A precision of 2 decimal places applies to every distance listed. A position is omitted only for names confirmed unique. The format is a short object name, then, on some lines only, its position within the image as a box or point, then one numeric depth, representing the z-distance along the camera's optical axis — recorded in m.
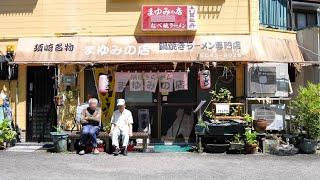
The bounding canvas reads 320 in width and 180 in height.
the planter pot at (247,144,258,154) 13.59
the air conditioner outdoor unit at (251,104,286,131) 14.62
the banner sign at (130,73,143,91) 14.98
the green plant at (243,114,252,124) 14.12
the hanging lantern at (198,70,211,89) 14.39
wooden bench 13.76
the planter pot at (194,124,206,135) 13.83
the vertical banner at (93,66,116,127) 15.18
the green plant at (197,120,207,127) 13.84
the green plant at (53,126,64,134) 14.01
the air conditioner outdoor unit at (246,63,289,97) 14.66
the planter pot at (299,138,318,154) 13.73
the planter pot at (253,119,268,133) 14.03
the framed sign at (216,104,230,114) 14.42
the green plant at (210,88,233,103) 14.81
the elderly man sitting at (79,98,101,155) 13.30
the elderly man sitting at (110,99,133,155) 13.28
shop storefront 14.59
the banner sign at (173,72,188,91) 14.76
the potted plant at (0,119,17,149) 13.98
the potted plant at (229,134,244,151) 13.58
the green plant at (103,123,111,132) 14.30
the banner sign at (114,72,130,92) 14.97
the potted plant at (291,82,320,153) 13.70
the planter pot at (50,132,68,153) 13.69
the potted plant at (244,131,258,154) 13.59
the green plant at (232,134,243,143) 13.71
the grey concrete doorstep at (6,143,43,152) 14.20
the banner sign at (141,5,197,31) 14.61
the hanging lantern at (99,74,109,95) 14.53
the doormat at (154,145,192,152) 14.28
